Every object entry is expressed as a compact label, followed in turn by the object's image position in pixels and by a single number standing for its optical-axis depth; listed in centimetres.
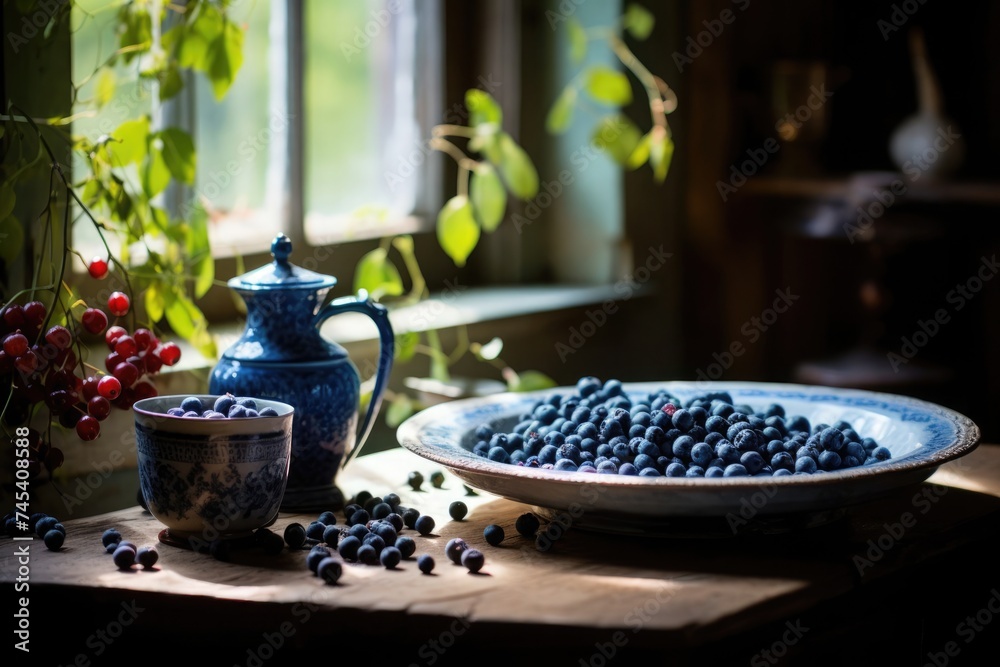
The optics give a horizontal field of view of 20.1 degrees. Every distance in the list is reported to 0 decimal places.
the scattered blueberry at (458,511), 171
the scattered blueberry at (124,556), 159
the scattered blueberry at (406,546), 163
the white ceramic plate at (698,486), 160
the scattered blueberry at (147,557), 160
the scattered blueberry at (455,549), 162
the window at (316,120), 213
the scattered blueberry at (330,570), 158
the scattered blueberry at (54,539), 163
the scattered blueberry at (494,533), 165
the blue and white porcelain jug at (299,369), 172
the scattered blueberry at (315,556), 160
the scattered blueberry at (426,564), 160
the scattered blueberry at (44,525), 165
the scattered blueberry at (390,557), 160
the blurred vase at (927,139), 285
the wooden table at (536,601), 154
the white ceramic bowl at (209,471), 161
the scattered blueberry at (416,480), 179
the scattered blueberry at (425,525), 167
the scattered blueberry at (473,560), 160
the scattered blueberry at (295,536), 164
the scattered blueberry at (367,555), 161
